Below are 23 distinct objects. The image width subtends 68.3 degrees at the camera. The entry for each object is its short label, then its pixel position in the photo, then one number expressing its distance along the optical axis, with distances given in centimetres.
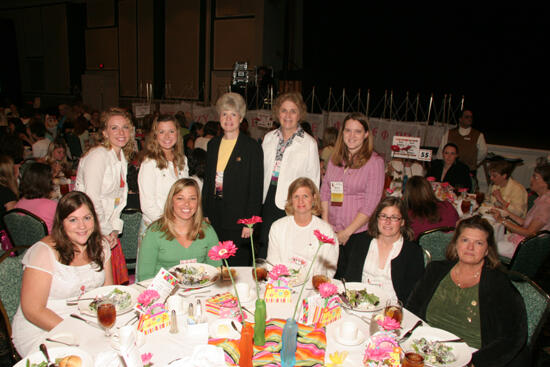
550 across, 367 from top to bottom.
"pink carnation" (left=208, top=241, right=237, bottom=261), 153
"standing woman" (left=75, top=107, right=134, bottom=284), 284
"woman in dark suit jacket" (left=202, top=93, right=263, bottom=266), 311
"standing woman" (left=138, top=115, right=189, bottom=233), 301
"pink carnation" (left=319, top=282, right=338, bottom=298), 161
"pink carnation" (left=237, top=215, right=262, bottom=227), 160
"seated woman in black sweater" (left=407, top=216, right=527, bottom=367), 194
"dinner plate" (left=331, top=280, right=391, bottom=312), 197
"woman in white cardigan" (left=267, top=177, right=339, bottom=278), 269
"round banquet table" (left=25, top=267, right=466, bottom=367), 164
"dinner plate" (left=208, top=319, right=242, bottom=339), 172
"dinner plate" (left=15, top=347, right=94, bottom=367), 148
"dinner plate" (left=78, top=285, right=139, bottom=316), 187
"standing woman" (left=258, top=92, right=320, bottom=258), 319
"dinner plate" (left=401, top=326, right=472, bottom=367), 162
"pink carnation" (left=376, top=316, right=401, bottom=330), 156
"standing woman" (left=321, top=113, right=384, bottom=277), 304
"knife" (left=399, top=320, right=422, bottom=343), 176
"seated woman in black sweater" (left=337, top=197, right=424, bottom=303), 246
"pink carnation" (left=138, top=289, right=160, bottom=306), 172
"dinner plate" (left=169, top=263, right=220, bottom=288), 211
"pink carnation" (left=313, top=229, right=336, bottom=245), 152
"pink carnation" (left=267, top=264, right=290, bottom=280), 169
